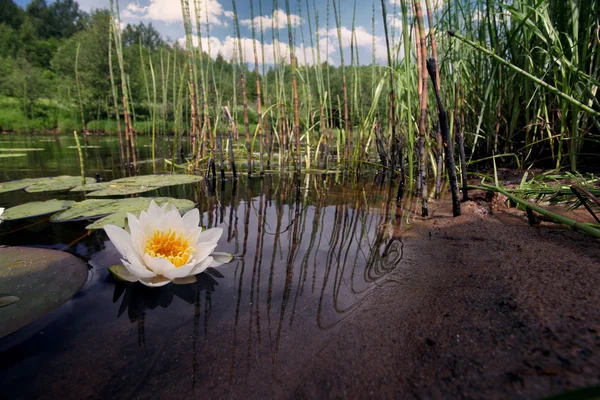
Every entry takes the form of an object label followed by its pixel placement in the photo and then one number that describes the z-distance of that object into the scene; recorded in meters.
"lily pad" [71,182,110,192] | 0.70
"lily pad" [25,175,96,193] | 0.70
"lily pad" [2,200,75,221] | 0.49
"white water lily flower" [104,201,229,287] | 0.30
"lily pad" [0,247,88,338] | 0.26
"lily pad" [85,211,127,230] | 0.44
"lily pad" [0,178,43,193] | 0.69
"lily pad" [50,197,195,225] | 0.49
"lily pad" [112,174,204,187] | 0.78
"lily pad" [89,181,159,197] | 0.65
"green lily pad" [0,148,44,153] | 3.78
